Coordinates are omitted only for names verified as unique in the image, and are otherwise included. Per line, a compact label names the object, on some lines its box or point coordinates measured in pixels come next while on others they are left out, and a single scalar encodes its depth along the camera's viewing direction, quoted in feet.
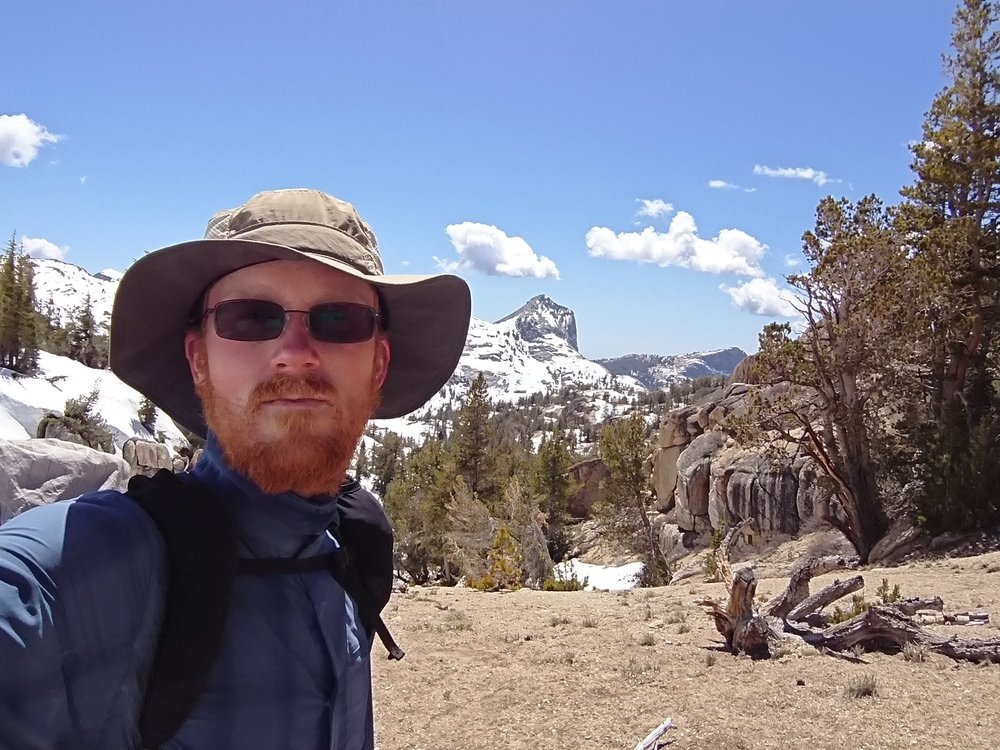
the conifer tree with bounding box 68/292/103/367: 171.63
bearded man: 2.78
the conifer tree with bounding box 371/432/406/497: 183.01
